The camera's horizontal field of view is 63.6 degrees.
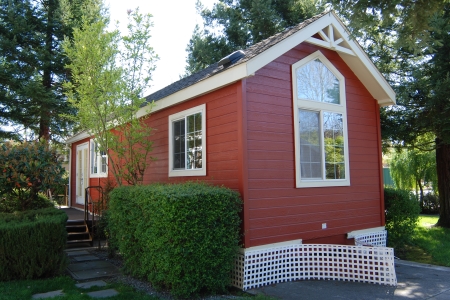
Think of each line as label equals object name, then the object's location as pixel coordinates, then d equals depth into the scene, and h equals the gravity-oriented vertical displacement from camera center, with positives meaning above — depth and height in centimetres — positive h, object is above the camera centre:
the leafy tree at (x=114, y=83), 694 +199
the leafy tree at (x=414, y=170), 1716 +51
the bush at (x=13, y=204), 768 -44
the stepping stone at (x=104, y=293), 499 -154
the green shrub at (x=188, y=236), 472 -72
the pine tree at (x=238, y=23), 1528 +693
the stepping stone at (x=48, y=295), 488 -151
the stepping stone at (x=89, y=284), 546 -154
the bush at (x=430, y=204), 1727 -115
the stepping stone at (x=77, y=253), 743 -144
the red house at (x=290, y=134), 582 +88
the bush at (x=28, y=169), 682 +29
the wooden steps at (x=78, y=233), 826 -114
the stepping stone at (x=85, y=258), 706 -146
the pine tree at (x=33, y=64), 1363 +468
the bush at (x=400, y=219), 838 -90
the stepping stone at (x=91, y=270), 603 -151
